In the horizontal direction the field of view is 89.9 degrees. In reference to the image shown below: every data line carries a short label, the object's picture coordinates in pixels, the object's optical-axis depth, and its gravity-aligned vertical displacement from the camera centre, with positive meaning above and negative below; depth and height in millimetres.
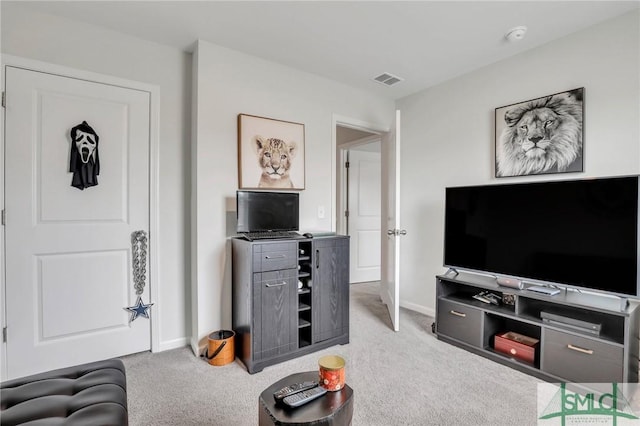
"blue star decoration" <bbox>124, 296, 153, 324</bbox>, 2528 -793
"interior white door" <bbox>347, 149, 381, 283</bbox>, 5070 -57
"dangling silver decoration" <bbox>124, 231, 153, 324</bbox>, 2529 -460
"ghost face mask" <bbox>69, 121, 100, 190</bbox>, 2287 +382
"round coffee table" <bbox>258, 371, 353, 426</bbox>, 1203 -783
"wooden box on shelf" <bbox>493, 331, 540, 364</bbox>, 2299 -994
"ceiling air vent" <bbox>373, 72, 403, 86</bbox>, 3215 +1359
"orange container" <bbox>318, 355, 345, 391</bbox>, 1376 -712
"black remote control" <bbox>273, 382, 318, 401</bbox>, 1315 -761
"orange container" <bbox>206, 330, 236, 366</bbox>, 2395 -1065
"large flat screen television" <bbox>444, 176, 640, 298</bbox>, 1983 -151
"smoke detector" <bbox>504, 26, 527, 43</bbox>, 2373 +1344
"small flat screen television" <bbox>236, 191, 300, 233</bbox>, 2518 -8
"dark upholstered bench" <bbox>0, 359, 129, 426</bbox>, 1112 -728
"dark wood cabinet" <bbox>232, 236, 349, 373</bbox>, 2340 -692
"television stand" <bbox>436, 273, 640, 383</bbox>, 1911 -823
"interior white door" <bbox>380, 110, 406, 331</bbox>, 3029 -98
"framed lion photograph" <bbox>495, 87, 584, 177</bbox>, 2410 +616
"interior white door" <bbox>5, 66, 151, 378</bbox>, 2137 -89
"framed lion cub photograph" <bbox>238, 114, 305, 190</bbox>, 2738 +507
